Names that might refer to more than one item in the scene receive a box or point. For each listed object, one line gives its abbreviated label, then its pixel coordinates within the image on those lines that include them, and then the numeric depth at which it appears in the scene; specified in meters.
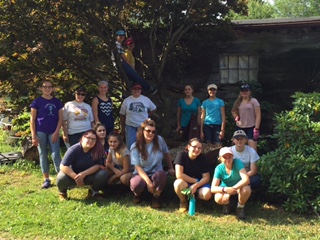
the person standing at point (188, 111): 7.45
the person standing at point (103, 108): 6.69
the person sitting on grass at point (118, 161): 5.97
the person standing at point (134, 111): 6.87
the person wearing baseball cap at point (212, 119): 7.19
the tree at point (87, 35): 6.83
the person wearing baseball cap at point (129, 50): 8.08
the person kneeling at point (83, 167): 5.79
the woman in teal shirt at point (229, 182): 5.22
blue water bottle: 5.38
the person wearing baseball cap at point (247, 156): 5.60
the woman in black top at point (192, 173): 5.45
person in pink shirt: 6.64
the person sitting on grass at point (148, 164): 5.61
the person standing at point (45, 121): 6.38
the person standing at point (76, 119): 6.50
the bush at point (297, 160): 5.40
